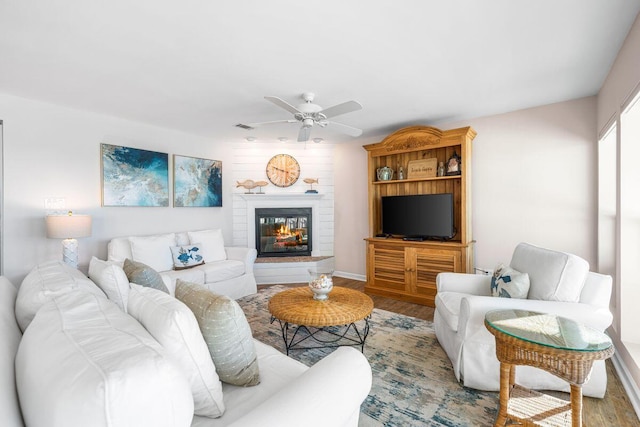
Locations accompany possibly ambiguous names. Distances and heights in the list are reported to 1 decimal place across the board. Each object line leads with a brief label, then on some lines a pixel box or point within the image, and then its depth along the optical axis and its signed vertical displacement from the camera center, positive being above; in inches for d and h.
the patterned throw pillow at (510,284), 86.6 -22.3
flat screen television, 153.6 -3.3
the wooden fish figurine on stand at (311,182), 209.0 +20.3
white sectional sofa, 25.4 -16.3
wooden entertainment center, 147.4 -5.0
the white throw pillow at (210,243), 168.5 -18.1
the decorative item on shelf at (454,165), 153.4 +23.1
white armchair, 75.0 -25.9
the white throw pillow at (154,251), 143.4 -19.0
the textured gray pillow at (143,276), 72.4 -15.7
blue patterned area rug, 70.9 -48.6
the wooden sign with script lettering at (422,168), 164.2 +23.5
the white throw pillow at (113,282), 64.6 -15.4
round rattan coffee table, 88.0 -31.4
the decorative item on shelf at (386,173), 176.7 +22.1
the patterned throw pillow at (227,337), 47.4 -20.2
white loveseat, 142.7 -25.3
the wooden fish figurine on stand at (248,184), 206.2 +19.0
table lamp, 120.0 -6.9
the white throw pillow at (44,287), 48.8 -13.4
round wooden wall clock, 212.2 +29.4
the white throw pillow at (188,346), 39.7 -18.1
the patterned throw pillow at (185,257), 153.5 -23.5
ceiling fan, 106.3 +37.7
